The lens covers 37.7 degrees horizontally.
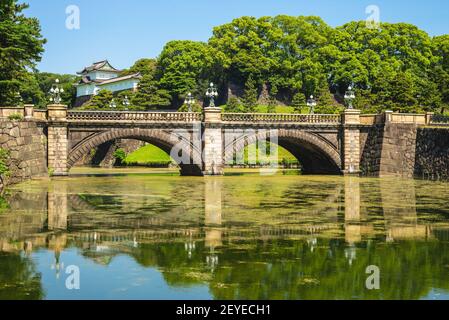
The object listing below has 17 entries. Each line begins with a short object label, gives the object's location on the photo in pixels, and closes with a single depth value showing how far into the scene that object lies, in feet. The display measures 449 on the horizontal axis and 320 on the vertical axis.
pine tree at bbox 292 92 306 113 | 286.87
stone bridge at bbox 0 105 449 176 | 156.04
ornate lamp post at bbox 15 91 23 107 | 196.38
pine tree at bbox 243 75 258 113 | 285.64
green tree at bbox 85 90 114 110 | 319.68
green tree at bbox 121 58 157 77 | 367.95
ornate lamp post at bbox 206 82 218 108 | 171.32
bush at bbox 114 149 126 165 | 263.49
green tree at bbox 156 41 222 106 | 313.32
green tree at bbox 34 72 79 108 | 431.02
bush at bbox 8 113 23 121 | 136.05
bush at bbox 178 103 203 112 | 271.88
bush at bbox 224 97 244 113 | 282.28
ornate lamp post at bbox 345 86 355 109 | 178.74
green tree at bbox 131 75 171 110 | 302.04
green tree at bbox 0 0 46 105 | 152.97
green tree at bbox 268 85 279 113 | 290.50
